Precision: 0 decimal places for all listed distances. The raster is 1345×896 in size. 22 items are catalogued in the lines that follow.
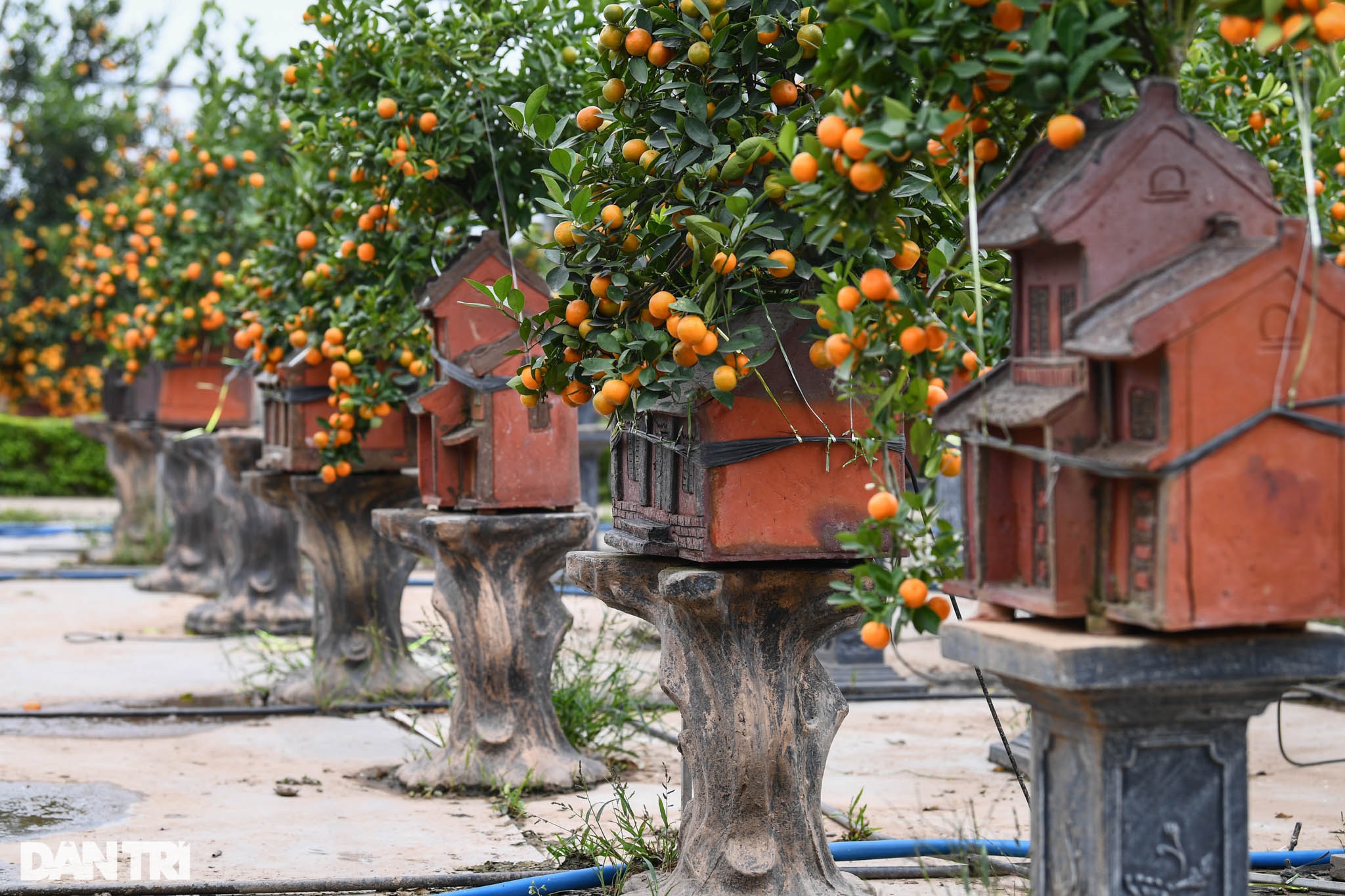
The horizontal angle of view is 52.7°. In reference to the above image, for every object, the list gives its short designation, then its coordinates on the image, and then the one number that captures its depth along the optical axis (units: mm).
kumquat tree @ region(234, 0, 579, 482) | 4688
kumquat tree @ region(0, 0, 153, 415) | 14734
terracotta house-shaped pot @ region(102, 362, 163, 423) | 9875
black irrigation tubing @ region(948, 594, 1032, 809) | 2691
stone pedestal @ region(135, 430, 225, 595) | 9867
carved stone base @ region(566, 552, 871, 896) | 3262
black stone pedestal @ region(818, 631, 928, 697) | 6695
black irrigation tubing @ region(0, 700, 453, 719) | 6137
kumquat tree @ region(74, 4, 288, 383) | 8453
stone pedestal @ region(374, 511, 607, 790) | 4773
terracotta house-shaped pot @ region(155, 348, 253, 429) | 9164
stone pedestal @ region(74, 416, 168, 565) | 11203
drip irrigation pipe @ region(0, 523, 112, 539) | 14695
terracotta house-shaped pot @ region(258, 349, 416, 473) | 5949
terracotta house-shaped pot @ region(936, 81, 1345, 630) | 2016
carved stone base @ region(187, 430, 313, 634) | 8484
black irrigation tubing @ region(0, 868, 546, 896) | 3596
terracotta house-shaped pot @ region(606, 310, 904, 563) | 3088
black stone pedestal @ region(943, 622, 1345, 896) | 2068
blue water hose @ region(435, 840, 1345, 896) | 3467
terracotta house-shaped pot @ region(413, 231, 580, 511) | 4645
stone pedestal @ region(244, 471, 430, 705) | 6168
